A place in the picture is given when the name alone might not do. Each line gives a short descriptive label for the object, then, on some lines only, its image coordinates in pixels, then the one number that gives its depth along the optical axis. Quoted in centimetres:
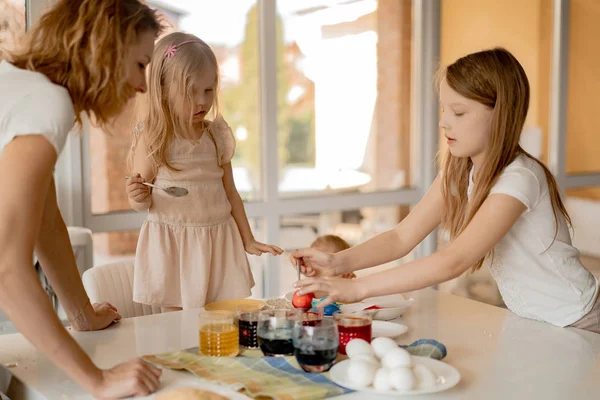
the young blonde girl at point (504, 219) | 176
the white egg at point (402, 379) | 130
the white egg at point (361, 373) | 133
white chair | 210
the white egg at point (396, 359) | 133
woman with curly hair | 122
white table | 137
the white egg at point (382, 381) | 131
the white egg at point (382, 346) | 140
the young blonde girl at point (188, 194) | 231
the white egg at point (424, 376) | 132
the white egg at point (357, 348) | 140
